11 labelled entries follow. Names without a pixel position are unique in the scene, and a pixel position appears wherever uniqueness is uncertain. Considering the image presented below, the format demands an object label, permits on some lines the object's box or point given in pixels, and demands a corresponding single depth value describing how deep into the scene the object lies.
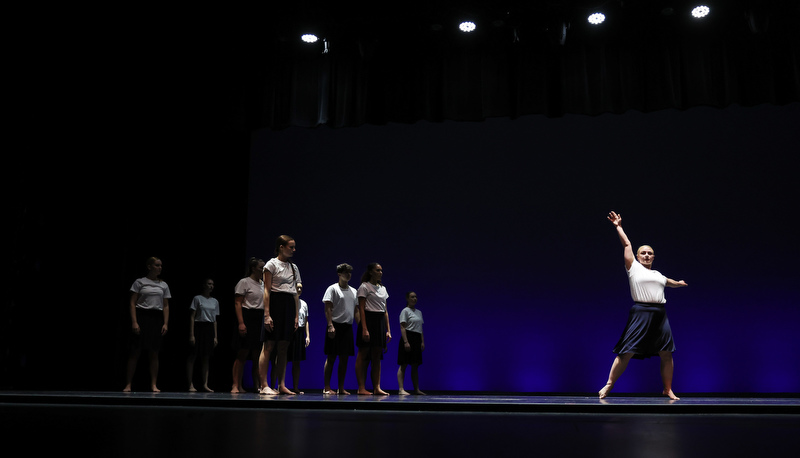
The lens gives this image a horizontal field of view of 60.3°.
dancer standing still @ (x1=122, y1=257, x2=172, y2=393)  7.39
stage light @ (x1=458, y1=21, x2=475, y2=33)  7.59
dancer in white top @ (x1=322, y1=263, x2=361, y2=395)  7.07
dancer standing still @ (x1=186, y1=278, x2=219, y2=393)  8.11
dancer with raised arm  5.82
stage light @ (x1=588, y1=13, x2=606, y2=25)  7.34
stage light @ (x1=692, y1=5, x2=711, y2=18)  7.17
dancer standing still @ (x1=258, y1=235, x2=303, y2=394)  6.25
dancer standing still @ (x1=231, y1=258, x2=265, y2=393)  6.79
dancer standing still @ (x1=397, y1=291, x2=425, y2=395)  8.02
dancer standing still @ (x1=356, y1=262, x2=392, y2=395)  6.98
